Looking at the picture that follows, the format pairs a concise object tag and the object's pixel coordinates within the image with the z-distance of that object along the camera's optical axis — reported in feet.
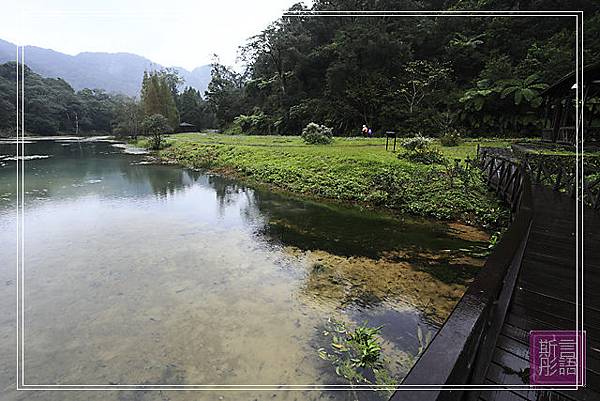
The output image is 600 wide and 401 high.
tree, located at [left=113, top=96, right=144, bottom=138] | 117.29
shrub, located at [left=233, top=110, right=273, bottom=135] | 92.42
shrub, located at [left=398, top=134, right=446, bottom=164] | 35.47
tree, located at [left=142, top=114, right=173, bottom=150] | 79.61
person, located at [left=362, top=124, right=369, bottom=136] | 62.28
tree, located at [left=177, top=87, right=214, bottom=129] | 149.07
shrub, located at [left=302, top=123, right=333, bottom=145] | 54.29
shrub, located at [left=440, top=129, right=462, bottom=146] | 47.19
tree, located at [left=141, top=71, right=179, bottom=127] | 121.60
